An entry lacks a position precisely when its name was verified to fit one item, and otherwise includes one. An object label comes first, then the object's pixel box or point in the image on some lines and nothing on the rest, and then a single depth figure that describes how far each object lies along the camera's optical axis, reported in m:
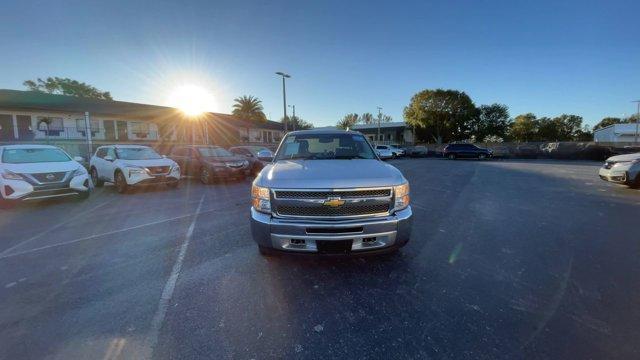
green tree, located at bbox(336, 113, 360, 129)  95.57
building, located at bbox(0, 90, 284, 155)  24.12
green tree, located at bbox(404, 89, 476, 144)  51.69
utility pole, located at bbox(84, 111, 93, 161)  19.47
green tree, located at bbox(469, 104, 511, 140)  59.38
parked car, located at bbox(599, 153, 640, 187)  8.80
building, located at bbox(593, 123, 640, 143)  49.74
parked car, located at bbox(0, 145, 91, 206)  7.33
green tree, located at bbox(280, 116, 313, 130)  79.25
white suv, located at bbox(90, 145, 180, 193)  9.67
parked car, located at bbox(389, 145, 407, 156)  35.42
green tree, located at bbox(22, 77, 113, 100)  45.93
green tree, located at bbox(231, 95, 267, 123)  44.81
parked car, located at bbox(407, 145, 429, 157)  39.06
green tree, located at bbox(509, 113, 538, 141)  66.00
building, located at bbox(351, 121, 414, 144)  56.29
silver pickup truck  3.24
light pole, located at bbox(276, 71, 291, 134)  26.19
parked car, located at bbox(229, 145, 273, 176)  15.01
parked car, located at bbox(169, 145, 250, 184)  12.07
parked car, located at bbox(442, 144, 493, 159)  31.92
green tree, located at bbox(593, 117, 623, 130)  78.50
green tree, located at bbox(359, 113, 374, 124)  106.50
